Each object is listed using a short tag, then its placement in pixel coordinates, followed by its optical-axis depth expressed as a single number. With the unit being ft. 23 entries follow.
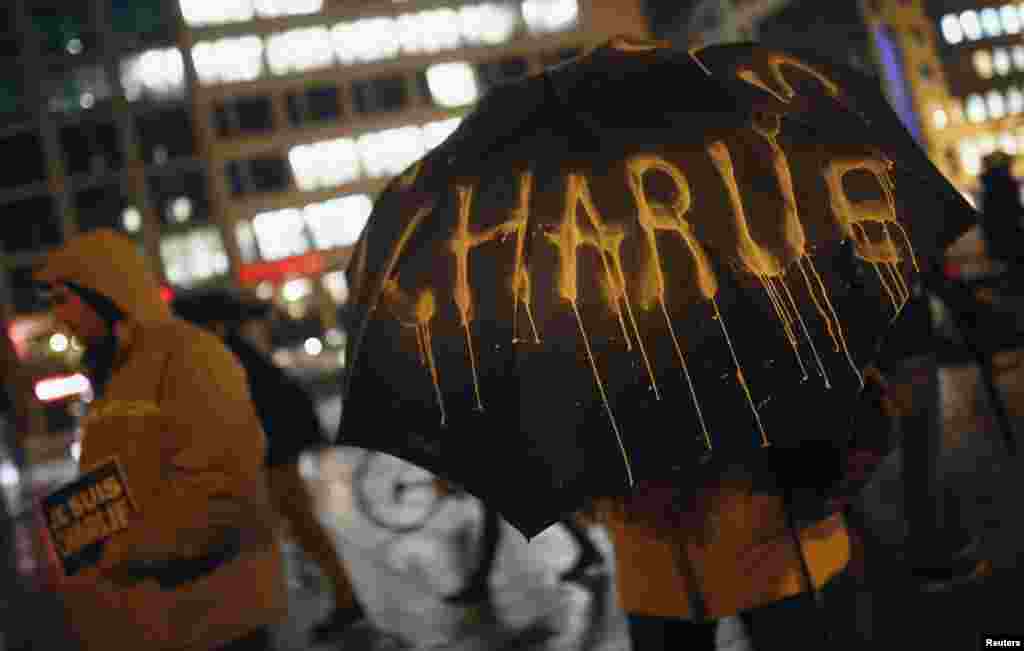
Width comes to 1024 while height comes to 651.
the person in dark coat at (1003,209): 25.63
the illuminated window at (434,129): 216.13
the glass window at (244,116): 207.10
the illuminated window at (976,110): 279.34
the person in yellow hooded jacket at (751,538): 7.53
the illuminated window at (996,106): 264.52
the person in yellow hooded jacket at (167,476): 8.77
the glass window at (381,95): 213.66
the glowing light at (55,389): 140.12
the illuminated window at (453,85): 217.77
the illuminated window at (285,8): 213.66
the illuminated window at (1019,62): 191.83
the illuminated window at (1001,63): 100.33
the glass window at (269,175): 204.74
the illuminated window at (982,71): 228.67
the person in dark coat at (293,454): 20.68
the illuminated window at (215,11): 207.92
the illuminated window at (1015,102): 258.16
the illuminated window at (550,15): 226.58
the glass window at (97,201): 193.88
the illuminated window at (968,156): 261.65
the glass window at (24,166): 192.34
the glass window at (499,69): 222.07
